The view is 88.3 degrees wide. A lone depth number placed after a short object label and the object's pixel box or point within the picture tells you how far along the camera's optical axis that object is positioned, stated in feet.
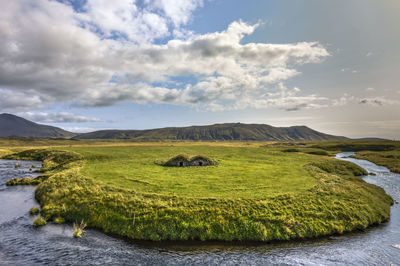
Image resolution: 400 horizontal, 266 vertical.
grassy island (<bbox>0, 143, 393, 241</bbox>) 90.79
